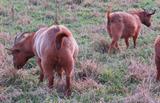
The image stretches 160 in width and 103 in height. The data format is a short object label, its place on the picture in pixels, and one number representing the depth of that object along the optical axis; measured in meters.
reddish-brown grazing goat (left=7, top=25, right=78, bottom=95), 11.64
